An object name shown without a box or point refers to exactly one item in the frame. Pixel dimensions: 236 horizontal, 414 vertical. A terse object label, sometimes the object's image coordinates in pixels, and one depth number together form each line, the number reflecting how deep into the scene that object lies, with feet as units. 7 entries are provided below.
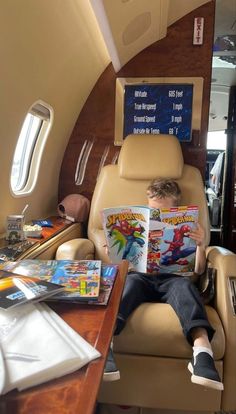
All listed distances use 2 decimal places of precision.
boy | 4.46
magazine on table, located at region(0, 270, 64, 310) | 2.96
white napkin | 2.13
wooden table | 1.89
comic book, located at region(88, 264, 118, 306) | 3.29
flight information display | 9.05
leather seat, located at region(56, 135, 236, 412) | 4.95
